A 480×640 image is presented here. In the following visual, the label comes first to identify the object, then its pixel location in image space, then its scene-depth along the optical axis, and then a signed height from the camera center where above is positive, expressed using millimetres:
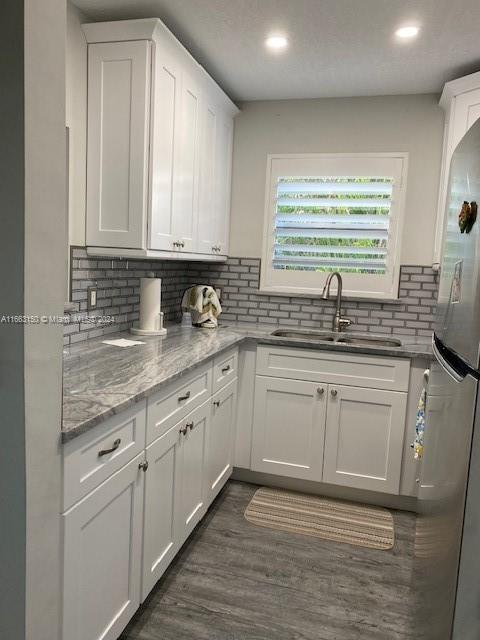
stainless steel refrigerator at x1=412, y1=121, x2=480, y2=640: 941 -346
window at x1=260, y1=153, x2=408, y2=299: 3266 +371
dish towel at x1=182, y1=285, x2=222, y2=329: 3197 -240
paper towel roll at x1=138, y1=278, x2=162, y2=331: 2723 -204
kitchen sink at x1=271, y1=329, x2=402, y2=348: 3297 -412
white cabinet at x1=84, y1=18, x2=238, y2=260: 2248 +625
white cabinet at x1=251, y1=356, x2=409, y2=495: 2902 -901
